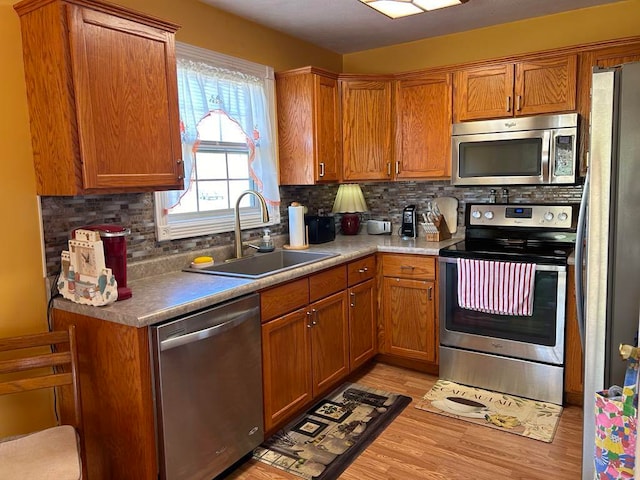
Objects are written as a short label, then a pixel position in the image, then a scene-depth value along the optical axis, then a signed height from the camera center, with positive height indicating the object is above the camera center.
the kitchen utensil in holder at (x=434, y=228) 3.36 -0.27
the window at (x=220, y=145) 2.65 +0.32
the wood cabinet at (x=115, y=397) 1.77 -0.77
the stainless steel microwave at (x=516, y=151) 2.86 +0.23
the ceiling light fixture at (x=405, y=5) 2.56 +1.02
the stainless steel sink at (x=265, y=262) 2.66 -0.41
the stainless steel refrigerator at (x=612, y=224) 1.54 -0.13
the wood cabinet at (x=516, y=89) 2.92 +0.63
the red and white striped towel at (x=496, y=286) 2.75 -0.58
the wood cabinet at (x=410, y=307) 3.13 -0.79
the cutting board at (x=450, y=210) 3.56 -0.15
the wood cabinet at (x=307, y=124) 3.23 +0.48
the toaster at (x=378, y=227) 3.88 -0.29
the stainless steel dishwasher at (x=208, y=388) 1.83 -0.80
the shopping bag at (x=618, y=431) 1.38 -0.73
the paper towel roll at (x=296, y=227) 3.18 -0.22
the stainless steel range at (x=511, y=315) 2.74 -0.75
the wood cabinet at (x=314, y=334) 2.38 -0.80
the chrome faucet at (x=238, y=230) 2.73 -0.21
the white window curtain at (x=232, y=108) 2.65 +0.54
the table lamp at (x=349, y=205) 3.78 -0.11
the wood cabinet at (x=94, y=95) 1.84 +0.43
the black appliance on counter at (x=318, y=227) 3.36 -0.24
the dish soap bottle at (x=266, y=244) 3.04 -0.32
